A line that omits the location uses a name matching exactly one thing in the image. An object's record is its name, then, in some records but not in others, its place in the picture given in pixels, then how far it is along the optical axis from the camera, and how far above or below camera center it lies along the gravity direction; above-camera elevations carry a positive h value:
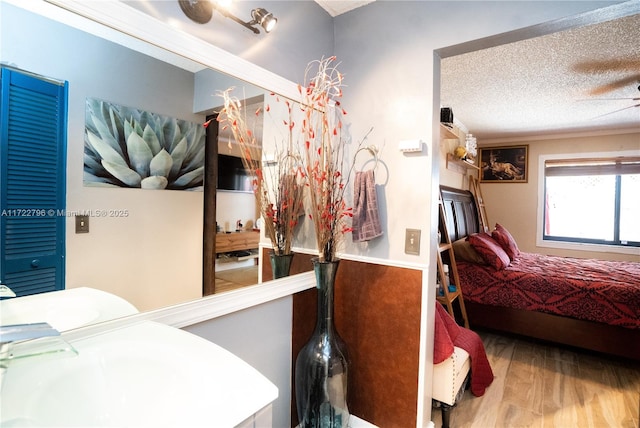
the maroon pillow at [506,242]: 3.70 -0.37
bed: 2.60 -0.77
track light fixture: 1.17 +0.77
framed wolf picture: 5.14 +0.79
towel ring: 1.78 +0.32
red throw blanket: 1.86 -0.92
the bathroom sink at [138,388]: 0.61 -0.40
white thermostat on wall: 1.59 +0.32
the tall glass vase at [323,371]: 1.58 -0.84
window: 4.52 +0.19
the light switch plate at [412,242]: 1.63 -0.17
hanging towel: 1.70 -0.01
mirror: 0.93 +0.19
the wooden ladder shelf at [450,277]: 2.61 -0.60
